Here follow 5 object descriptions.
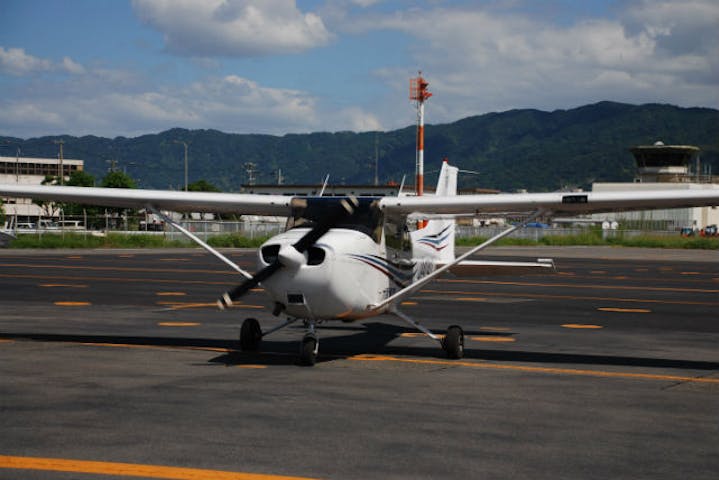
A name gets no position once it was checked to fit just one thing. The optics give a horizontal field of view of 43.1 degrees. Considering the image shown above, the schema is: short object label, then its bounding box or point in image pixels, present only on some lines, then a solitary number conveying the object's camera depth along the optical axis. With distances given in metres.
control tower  130.25
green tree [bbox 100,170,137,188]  106.69
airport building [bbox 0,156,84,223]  150.75
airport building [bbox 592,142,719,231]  113.56
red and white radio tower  40.53
